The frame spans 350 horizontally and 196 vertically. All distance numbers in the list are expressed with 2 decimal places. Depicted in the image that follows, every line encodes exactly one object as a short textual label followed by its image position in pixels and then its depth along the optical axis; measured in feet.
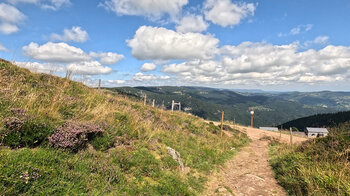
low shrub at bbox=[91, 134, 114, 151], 19.29
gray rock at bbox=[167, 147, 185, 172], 26.45
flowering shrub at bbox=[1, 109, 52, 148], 13.53
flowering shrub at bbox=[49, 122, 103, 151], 15.64
